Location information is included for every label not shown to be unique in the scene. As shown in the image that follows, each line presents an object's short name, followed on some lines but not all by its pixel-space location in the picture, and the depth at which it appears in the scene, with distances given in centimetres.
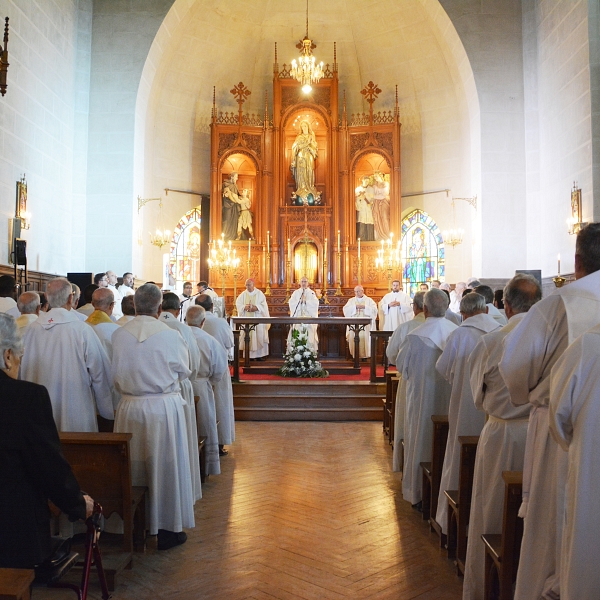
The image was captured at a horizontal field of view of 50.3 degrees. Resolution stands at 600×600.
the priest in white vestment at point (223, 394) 720
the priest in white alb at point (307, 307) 1342
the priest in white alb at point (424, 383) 530
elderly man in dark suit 240
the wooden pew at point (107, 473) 391
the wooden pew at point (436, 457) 475
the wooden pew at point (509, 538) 306
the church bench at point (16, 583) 181
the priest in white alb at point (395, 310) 1394
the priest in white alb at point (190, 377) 518
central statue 1588
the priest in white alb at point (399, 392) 618
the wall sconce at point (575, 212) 1147
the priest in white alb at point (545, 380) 254
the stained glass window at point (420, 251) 1628
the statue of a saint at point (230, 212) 1602
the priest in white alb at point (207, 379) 632
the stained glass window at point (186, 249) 1650
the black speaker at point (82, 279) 1145
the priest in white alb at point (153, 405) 441
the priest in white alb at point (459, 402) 436
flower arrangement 1091
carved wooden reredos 1576
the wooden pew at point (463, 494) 393
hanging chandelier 1295
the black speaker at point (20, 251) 974
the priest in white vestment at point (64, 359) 450
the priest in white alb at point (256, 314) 1348
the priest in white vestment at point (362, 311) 1362
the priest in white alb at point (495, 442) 349
